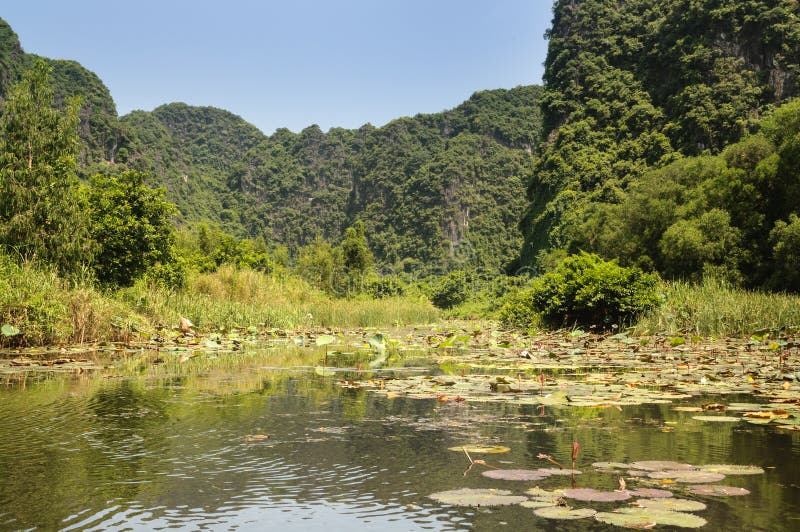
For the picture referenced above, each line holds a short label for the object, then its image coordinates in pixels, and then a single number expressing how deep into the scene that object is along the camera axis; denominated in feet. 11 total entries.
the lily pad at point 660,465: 9.96
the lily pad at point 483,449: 11.37
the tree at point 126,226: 55.57
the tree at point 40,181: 48.91
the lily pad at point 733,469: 9.77
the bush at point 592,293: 52.06
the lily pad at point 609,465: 10.20
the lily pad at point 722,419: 13.99
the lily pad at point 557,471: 9.83
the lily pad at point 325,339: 27.14
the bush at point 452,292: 161.38
